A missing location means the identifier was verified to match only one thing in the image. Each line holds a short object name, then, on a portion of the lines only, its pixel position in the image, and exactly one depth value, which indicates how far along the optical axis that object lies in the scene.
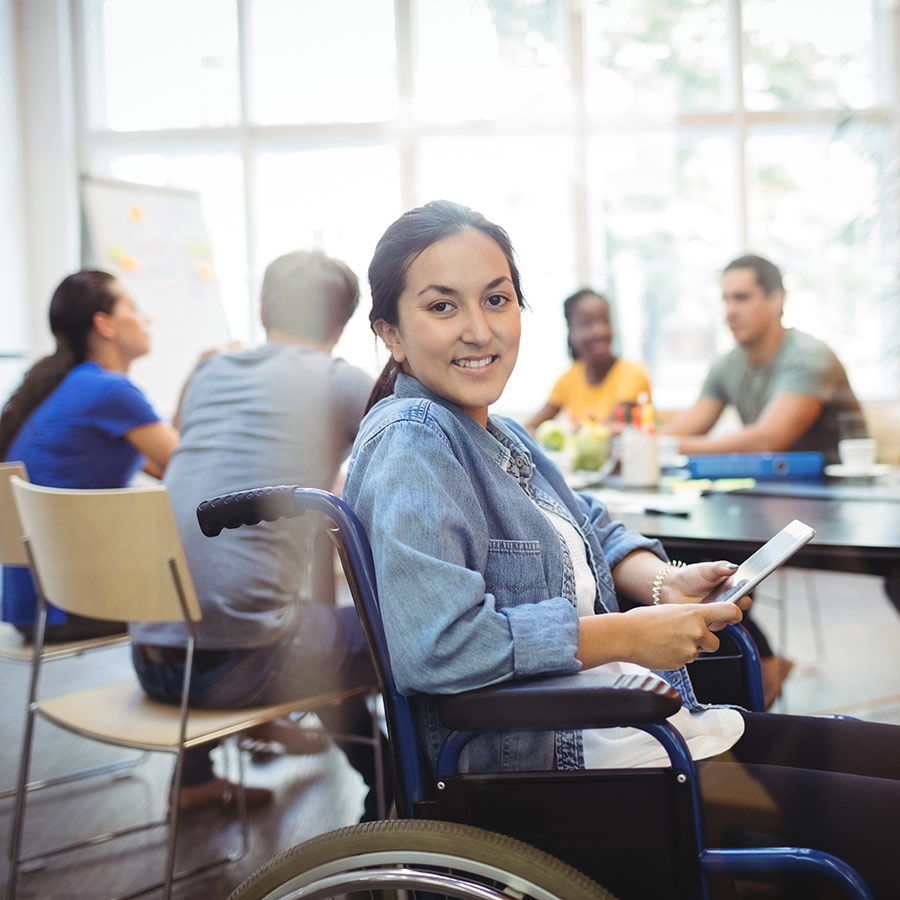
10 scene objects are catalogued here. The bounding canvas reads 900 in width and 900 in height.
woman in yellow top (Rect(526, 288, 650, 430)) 3.18
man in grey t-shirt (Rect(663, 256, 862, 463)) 2.27
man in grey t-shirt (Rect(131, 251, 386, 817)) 1.55
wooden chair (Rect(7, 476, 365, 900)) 1.33
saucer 1.94
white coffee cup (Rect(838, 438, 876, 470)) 1.97
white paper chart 3.45
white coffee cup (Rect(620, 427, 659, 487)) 1.99
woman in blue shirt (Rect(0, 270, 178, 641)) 2.04
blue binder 1.98
